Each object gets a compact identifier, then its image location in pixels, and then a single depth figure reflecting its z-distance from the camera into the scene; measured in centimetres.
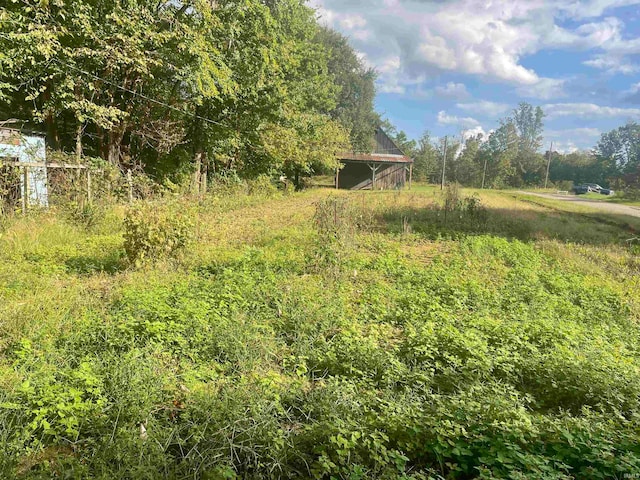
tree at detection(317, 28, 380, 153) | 3391
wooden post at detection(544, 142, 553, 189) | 4900
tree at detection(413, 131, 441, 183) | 4991
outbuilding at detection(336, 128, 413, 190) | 3250
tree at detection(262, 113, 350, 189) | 1889
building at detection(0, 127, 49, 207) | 859
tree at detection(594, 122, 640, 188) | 4919
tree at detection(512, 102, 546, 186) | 5350
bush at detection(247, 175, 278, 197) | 1962
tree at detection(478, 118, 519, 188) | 5055
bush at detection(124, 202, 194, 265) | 607
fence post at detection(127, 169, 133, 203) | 1214
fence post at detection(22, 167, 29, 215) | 880
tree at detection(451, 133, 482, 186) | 5216
